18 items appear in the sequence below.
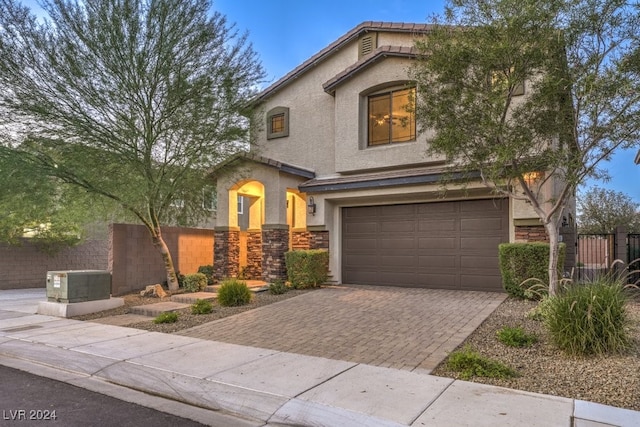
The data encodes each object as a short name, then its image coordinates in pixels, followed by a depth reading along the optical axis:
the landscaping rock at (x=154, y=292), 12.27
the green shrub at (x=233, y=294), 10.46
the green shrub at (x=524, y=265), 9.97
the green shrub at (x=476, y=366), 5.26
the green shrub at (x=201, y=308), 9.63
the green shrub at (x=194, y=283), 12.88
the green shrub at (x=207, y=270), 14.86
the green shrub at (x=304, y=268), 12.98
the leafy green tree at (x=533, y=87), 7.09
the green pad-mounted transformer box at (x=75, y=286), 10.01
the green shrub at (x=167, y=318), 8.83
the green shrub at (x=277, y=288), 12.19
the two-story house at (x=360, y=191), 12.22
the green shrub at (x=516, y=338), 6.37
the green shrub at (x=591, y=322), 5.63
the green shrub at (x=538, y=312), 7.19
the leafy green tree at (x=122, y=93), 10.05
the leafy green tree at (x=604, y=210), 26.67
